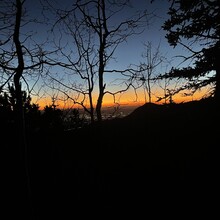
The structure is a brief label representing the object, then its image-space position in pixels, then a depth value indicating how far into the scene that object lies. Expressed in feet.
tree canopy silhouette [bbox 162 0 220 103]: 35.68
